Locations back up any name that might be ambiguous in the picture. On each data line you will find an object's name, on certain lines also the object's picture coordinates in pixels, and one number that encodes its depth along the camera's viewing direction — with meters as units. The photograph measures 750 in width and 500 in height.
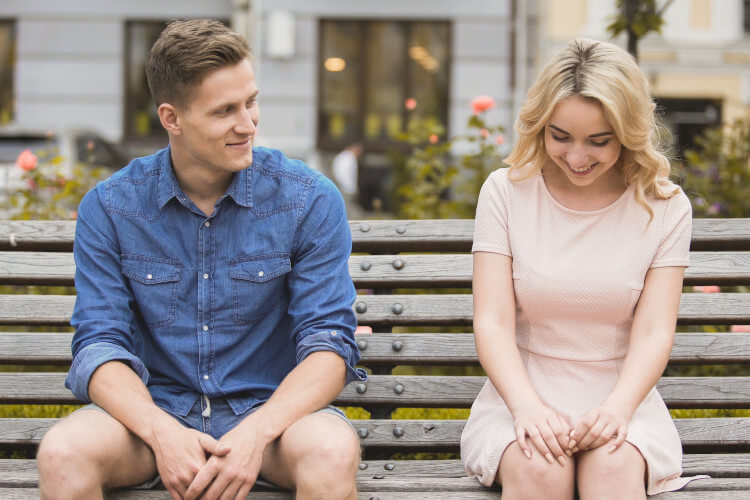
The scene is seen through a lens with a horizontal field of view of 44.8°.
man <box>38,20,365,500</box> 2.53
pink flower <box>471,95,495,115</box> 5.20
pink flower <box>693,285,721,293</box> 3.37
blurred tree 5.28
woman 2.49
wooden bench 3.09
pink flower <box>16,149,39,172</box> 4.91
